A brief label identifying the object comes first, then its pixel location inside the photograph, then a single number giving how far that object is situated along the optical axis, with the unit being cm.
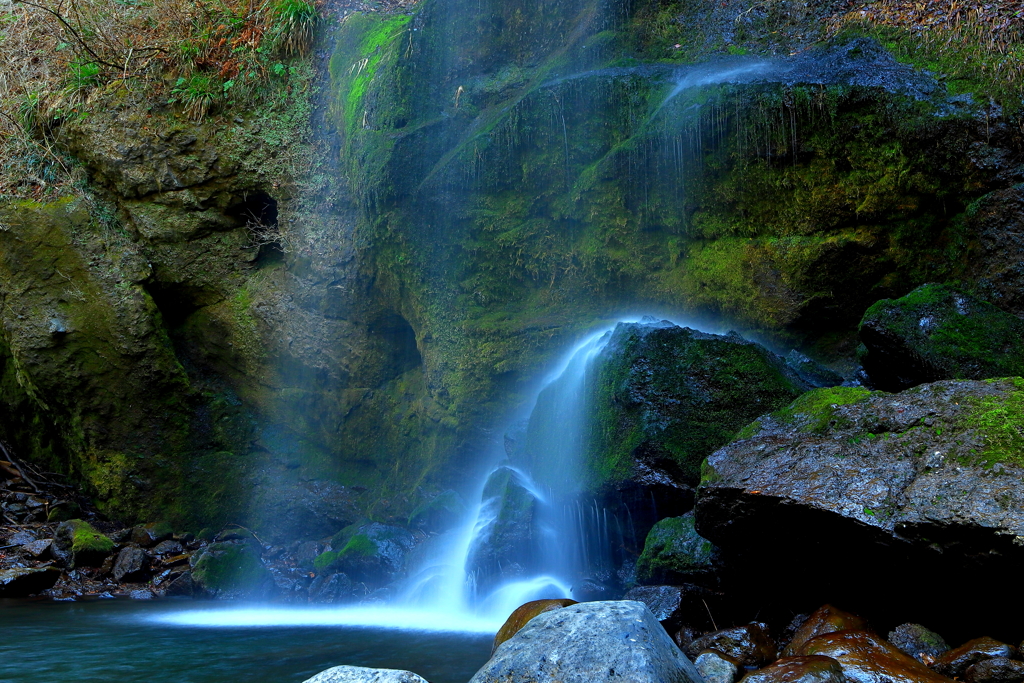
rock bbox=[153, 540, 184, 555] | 906
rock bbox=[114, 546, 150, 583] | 845
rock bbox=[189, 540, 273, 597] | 825
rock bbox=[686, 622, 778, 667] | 377
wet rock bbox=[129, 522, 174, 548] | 924
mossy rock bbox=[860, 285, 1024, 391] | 505
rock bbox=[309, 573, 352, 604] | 788
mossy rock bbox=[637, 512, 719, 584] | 457
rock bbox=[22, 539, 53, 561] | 857
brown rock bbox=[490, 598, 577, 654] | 441
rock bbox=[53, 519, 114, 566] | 851
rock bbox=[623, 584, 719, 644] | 431
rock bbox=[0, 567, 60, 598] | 787
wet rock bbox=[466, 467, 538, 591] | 641
